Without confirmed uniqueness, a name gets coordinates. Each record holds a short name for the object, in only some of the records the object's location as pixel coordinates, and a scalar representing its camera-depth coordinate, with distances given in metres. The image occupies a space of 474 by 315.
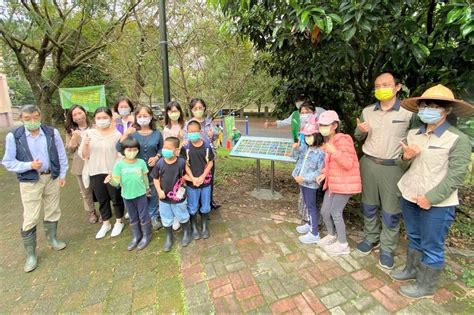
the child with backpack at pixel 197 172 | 3.32
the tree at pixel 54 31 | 7.17
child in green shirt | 3.17
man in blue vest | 2.91
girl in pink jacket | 2.83
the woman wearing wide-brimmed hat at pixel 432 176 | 2.15
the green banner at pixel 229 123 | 6.48
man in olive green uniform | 2.63
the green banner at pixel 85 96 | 7.34
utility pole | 3.82
